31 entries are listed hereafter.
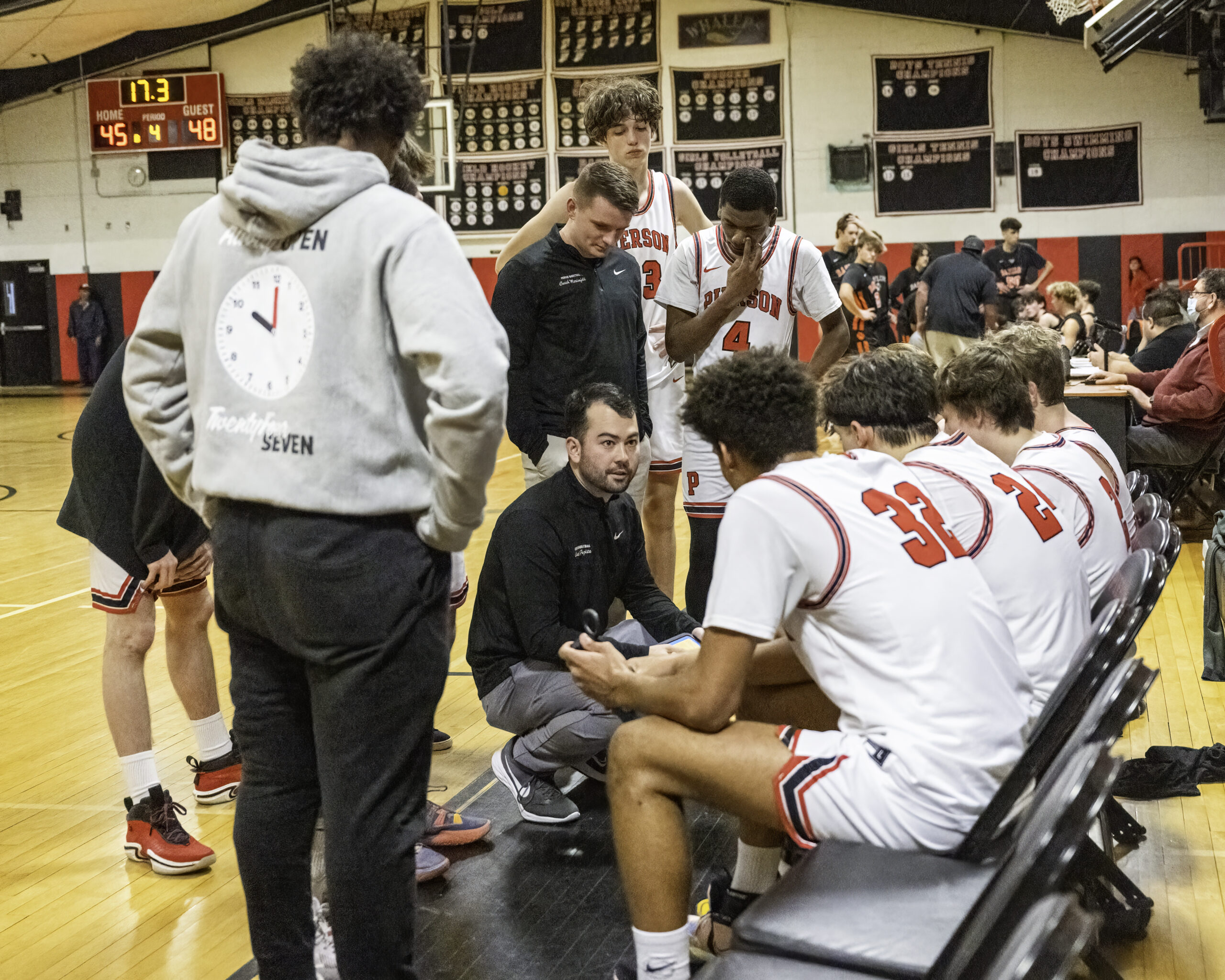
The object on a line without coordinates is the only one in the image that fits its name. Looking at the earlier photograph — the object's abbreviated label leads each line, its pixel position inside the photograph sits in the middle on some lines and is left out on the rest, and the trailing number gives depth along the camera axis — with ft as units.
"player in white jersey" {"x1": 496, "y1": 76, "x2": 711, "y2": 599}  13.71
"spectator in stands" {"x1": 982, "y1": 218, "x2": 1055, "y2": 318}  46.52
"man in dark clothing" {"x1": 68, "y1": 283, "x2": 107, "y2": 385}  60.59
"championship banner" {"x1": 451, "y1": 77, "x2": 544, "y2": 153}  53.16
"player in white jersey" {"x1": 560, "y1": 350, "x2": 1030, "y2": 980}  6.49
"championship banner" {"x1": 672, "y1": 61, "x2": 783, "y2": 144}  52.49
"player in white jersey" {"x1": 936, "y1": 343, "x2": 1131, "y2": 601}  9.83
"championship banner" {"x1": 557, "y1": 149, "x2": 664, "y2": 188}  53.11
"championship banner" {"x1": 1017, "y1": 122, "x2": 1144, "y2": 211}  49.62
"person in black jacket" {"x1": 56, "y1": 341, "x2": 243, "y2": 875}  9.75
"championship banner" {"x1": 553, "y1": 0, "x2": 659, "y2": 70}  52.47
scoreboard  56.44
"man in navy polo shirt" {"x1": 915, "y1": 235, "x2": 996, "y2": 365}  37.70
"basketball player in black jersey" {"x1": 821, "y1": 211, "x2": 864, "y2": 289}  43.42
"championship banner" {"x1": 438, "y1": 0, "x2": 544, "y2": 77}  52.54
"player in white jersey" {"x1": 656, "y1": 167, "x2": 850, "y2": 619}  14.17
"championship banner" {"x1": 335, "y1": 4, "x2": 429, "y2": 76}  53.21
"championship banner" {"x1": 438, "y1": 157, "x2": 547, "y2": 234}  53.83
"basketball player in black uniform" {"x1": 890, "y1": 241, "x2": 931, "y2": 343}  46.44
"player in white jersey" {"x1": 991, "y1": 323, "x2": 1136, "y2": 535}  10.75
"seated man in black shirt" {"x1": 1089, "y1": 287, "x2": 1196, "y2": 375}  23.70
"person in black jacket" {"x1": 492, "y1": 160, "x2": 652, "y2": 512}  12.16
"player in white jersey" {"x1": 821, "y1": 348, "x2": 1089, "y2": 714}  8.23
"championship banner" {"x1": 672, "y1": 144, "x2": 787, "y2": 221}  52.60
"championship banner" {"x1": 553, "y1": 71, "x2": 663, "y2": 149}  52.70
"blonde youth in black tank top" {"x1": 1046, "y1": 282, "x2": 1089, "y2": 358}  33.71
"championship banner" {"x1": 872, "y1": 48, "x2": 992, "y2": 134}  50.08
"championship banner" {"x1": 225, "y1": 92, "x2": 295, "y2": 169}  56.39
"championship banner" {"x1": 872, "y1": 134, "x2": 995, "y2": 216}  50.60
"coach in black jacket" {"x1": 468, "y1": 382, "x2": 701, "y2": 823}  10.73
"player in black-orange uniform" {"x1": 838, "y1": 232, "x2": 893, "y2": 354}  41.68
